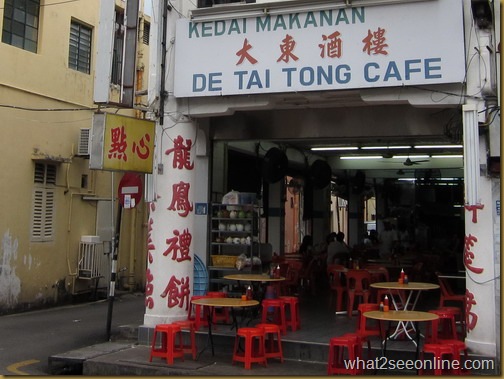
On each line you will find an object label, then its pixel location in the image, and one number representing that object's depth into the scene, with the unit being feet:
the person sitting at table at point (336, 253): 39.70
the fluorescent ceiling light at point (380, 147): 41.60
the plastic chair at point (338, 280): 32.89
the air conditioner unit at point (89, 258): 43.32
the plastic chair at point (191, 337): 24.35
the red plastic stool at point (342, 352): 21.08
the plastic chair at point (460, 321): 24.53
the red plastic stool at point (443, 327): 22.83
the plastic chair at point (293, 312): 27.17
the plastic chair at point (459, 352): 20.42
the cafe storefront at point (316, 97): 23.15
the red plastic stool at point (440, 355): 19.88
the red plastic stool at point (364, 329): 22.96
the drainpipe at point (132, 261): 49.26
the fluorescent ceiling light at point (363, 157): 48.73
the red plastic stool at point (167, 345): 23.56
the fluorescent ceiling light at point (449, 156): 45.65
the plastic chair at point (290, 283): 35.37
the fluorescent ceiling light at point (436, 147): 39.23
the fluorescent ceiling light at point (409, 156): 47.00
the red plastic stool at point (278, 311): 26.45
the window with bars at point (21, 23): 37.88
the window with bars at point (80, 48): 43.73
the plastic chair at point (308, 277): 42.24
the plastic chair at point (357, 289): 30.54
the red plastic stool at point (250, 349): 22.47
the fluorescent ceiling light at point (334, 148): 43.02
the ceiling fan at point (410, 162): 49.01
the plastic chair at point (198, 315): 26.80
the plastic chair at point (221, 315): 29.12
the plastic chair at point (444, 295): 28.49
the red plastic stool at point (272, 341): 23.26
